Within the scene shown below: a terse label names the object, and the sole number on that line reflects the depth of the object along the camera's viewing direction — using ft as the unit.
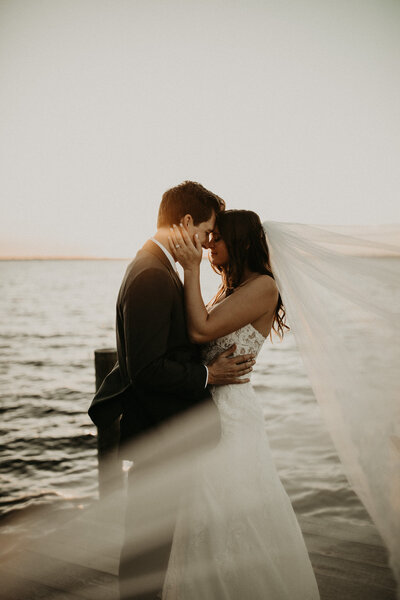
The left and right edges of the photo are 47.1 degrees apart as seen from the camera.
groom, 7.37
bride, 7.93
